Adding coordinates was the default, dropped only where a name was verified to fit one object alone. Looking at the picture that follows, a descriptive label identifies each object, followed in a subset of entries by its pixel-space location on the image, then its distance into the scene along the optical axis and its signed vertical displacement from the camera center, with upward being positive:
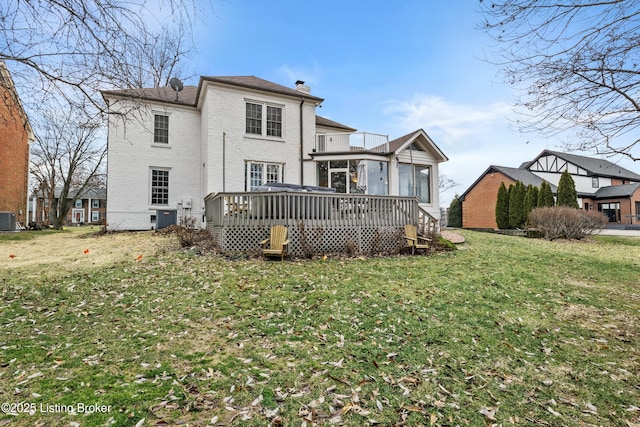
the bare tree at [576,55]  3.67 +2.12
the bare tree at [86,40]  3.64 +2.24
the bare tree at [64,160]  24.03 +5.21
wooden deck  8.94 -0.07
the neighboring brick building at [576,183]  29.08 +3.24
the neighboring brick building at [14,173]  18.00 +2.93
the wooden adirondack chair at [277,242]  8.13 -0.62
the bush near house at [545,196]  20.53 +1.45
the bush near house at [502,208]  23.42 +0.77
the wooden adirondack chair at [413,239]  9.61 -0.65
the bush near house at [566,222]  14.91 -0.20
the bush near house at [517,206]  21.81 +0.87
